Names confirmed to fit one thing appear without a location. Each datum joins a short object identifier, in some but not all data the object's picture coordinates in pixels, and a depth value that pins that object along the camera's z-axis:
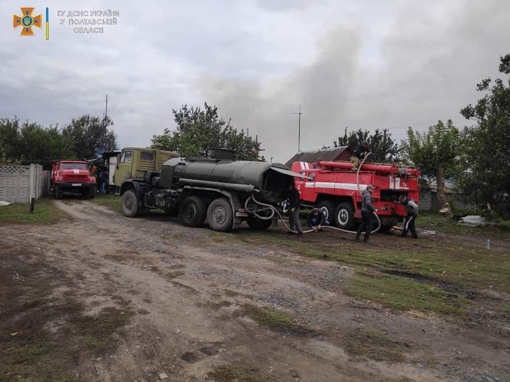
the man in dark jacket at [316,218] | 14.38
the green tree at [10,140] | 32.88
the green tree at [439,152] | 22.36
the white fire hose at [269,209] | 12.55
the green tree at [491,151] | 15.66
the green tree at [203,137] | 29.84
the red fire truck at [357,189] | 13.85
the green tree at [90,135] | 44.00
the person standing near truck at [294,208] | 12.68
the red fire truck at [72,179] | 22.98
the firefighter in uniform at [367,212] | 12.02
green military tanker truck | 12.49
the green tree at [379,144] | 35.06
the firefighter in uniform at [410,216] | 13.16
